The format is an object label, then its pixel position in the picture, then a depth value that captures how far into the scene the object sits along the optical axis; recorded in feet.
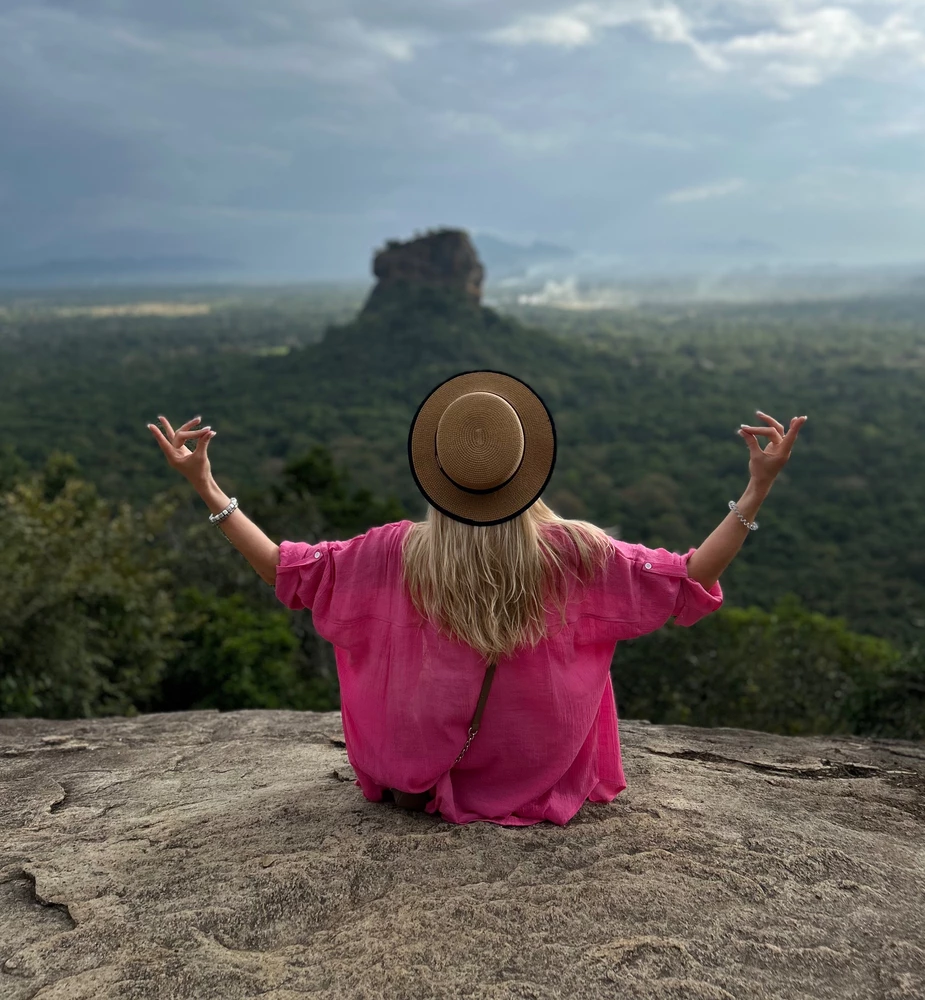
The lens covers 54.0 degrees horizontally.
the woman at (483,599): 10.19
